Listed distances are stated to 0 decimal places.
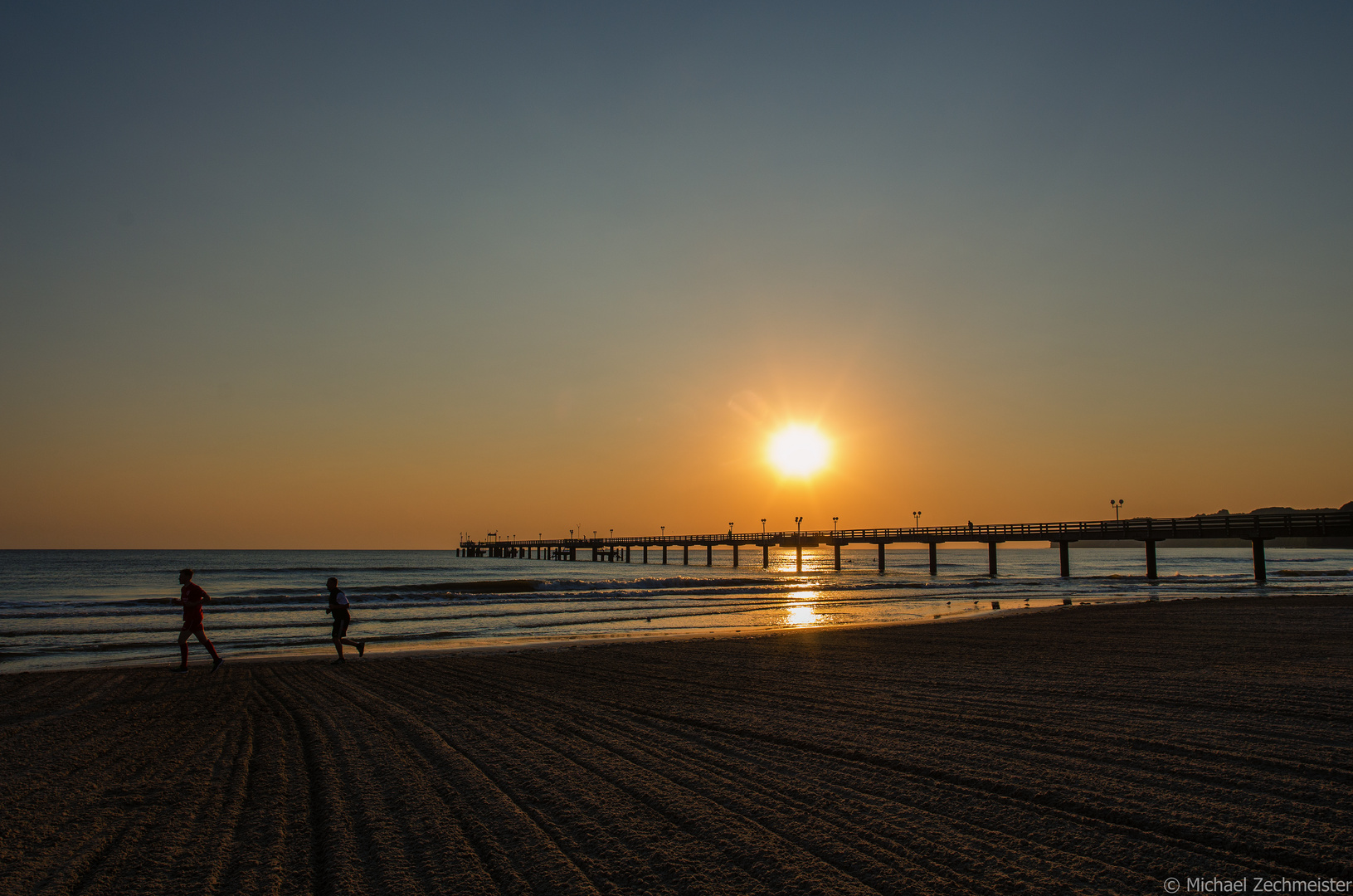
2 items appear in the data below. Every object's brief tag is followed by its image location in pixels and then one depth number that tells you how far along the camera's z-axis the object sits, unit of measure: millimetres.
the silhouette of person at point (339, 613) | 13117
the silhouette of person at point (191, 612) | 12078
